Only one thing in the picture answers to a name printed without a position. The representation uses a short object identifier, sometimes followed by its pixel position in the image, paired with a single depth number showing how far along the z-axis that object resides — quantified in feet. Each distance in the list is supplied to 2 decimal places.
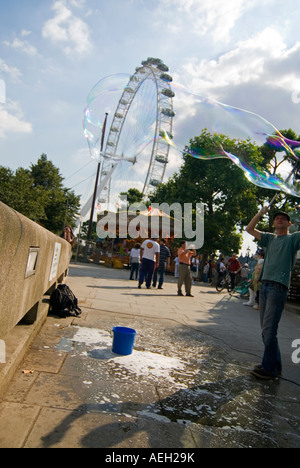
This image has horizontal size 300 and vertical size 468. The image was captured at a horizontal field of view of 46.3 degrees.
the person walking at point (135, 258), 46.80
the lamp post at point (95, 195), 101.06
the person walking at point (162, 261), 40.37
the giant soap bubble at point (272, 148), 20.89
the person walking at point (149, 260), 36.60
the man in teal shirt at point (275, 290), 12.36
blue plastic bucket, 12.39
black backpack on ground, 17.25
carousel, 68.33
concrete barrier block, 6.19
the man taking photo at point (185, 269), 36.37
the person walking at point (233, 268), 50.57
